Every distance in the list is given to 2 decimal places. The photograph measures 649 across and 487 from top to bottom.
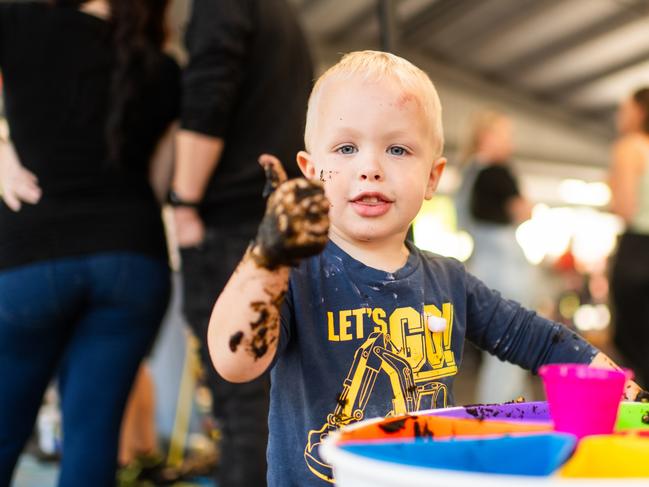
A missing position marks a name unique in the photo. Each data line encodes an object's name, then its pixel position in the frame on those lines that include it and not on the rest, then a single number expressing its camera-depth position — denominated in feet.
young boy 2.20
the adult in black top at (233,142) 3.72
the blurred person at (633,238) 7.38
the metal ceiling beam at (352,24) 18.99
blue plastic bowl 1.47
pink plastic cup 1.74
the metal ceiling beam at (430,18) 13.38
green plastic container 2.13
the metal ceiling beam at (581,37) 14.76
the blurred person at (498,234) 8.30
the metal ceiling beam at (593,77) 18.79
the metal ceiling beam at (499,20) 18.21
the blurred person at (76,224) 3.38
